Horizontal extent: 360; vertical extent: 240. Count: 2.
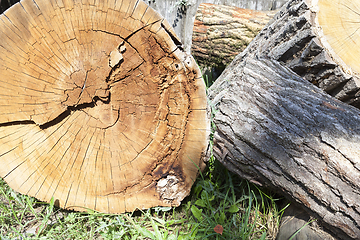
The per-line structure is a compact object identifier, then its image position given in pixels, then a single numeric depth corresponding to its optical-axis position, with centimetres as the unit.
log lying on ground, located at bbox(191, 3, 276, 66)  153
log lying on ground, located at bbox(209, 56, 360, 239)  112
